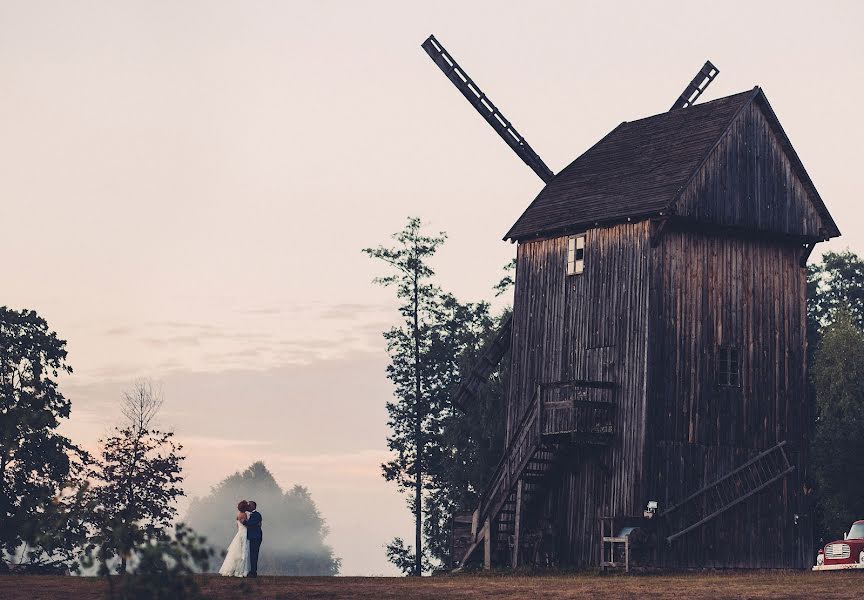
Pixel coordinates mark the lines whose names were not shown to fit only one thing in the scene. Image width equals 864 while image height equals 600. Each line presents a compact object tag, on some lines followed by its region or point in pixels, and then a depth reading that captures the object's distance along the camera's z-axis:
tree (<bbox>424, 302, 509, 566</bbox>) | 64.69
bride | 31.33
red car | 37.16
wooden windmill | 39.22
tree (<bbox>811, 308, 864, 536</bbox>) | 62.69
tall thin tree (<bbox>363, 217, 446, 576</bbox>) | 68.31
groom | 31.30
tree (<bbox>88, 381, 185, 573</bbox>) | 54.41
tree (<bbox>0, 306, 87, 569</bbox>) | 52.50
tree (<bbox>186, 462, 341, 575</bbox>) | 155.25
